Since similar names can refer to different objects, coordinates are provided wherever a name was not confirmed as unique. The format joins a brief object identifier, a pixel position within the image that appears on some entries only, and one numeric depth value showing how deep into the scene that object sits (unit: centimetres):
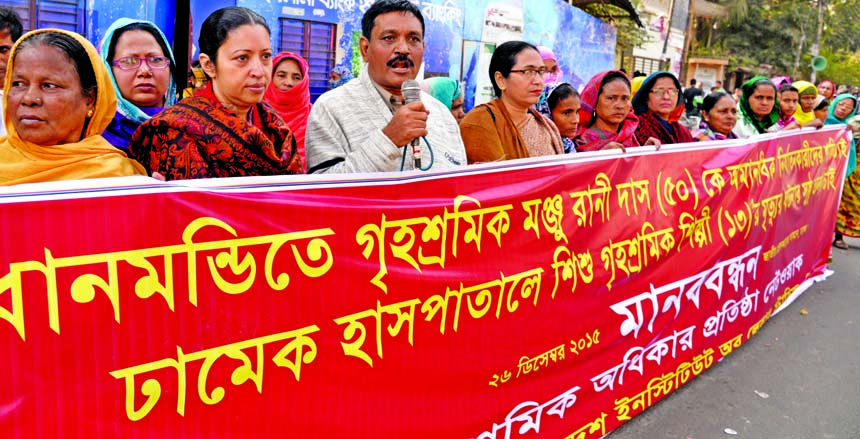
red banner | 150
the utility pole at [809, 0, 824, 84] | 2688
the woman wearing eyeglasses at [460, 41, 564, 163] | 320
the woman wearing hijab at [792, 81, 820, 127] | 809
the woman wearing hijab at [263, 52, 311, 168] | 455
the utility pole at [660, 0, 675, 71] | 1816
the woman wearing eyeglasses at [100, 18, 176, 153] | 258
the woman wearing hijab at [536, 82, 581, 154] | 421
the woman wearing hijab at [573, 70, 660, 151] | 408
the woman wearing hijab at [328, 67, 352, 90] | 830
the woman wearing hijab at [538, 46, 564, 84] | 564
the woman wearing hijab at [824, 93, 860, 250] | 773
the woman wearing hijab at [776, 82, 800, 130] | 678
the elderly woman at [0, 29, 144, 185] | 185
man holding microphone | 250
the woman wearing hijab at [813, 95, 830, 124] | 926
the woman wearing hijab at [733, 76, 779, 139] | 566
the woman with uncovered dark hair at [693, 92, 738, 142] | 491
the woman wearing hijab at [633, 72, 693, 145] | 441
